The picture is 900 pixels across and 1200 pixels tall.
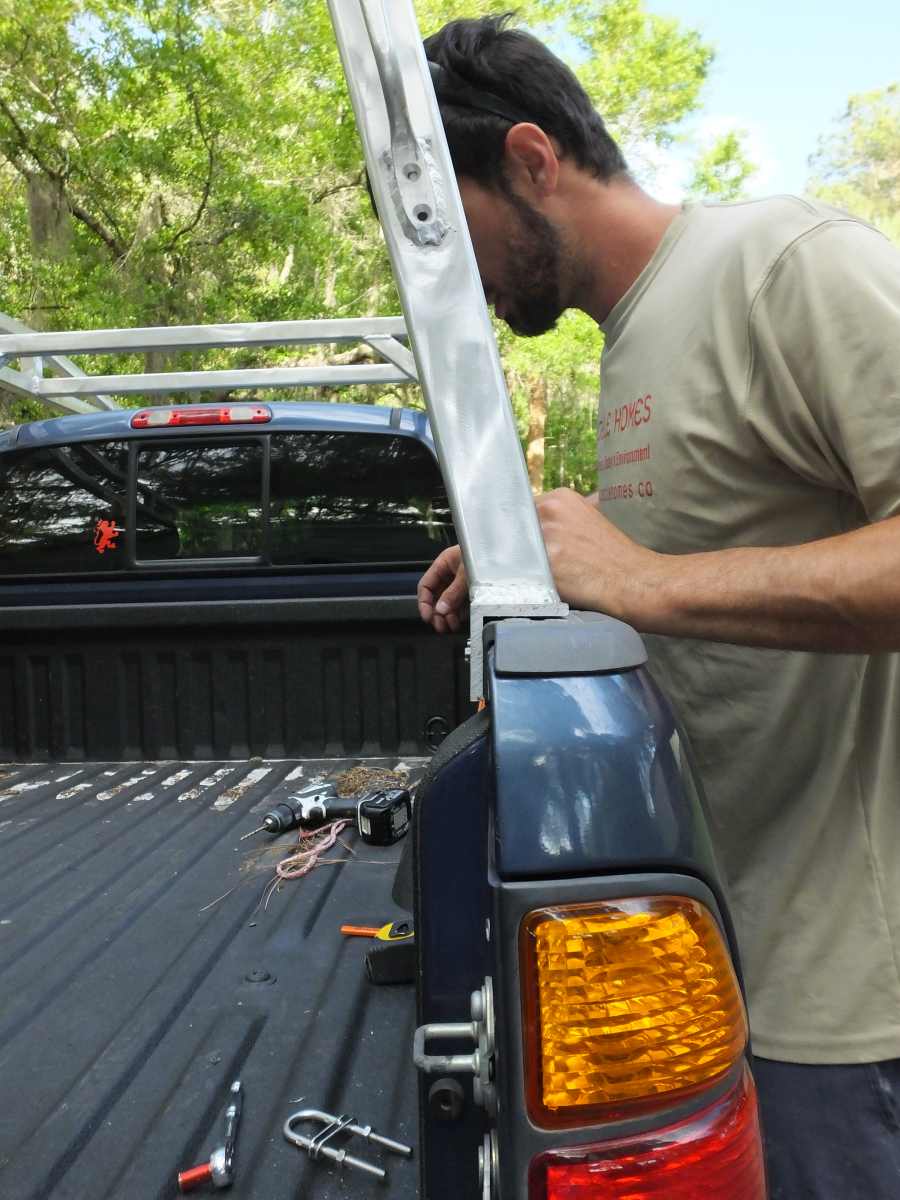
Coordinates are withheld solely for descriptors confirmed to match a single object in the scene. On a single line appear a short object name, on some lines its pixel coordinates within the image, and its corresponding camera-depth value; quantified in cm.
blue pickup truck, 83
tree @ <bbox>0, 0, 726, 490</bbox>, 1369
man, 109
